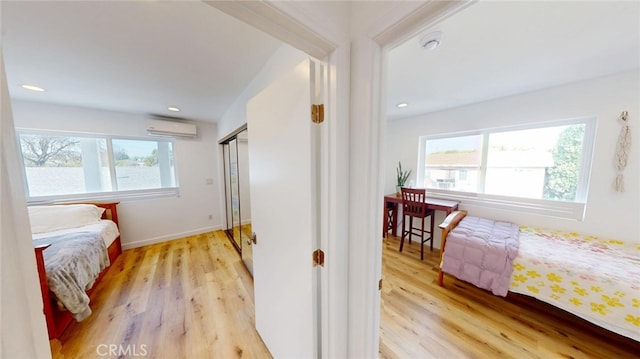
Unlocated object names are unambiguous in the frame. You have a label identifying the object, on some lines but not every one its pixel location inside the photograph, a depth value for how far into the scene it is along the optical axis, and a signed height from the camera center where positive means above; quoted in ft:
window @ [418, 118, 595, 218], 7.22 -0.01
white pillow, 7.70 -2.12
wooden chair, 9.02 -2.05
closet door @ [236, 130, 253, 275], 8.57 -1.57
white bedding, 7.48 -2.59
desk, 9.04 -2.26
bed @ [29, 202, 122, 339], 5.02 -2.72
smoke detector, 4.20 +2.77
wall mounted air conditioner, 10.02 +1.96
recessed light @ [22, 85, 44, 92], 6.54 +2.64
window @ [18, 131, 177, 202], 8.42 -0.07
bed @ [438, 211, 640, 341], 4.56 -2.91
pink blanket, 5.92 -2.94
